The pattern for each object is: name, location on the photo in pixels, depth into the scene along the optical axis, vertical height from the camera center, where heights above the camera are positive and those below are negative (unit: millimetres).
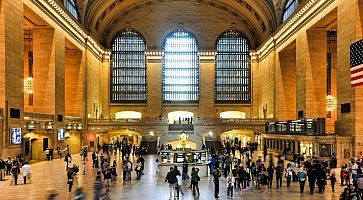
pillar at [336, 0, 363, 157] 27641 +2218
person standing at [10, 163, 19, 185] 22578 -2752
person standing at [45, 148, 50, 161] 35941 -2975
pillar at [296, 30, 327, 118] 38688 +2904
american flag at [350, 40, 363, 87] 22872 +2226
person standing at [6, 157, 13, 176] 26344 -2794
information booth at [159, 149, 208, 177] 25844 -2511
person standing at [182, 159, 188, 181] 23312 -2762
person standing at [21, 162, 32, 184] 23062 -2684
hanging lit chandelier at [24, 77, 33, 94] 36250 +1909
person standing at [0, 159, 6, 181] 24300 -2716
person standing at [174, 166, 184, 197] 18031 -2661
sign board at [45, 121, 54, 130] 36044 -985
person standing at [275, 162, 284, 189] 21281 -2644
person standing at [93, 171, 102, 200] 13641 -2097
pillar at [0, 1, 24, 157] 27502 +2551
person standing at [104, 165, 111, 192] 20641 -2705
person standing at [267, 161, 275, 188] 21280 -2583
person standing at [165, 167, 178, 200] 17953 -2381
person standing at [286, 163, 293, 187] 21625 -2696
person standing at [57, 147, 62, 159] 38156 -3006
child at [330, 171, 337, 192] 19609 -2610
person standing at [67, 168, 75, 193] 19603 -2584
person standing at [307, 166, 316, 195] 19484 -2554
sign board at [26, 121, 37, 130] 31938 -861
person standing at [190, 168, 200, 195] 19203 -2525
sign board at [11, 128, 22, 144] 28211 -1339
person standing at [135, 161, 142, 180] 24805 -2947
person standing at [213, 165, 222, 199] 18375 -2670
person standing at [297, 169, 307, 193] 19719 -2574
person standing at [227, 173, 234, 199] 18516 -2735
